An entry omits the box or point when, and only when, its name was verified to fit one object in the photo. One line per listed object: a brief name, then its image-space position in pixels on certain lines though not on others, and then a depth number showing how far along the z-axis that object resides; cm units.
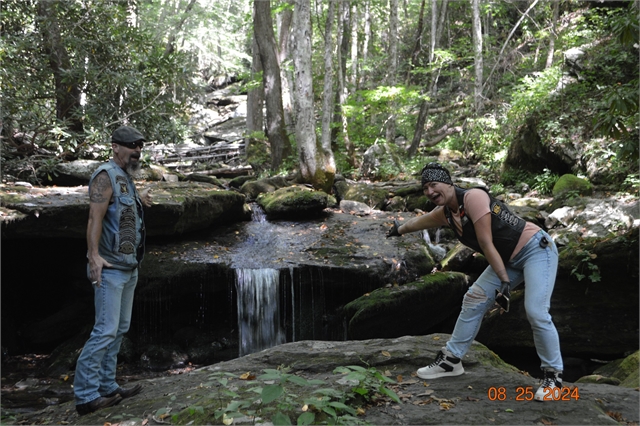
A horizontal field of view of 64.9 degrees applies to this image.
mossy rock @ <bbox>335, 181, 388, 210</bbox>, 1327
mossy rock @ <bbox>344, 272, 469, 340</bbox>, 788
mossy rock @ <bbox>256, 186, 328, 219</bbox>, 1145
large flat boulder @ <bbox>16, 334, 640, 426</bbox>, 336
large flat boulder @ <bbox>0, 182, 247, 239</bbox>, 784
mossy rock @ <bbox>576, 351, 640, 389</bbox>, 522
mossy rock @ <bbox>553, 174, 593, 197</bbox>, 1182
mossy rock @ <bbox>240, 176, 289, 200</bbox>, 1358
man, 399
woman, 375
